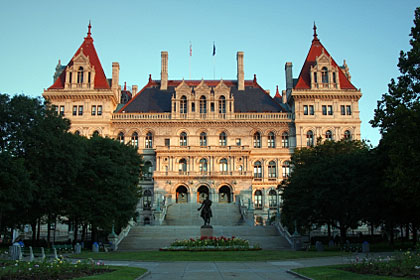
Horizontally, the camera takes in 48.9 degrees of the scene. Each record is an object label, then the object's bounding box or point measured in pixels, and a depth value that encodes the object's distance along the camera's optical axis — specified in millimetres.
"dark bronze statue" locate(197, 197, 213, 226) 35719
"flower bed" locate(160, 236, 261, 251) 30203
